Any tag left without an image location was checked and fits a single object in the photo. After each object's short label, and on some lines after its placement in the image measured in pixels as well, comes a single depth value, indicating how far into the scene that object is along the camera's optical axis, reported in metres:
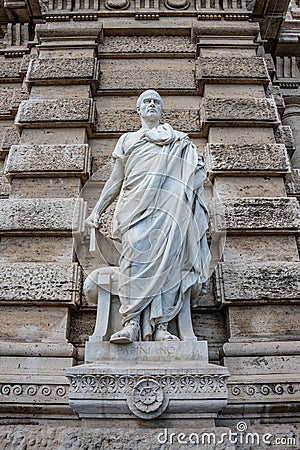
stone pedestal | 4.27
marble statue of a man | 4.68
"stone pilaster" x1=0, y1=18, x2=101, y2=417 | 5.31
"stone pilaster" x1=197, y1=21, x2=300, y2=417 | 5.34
